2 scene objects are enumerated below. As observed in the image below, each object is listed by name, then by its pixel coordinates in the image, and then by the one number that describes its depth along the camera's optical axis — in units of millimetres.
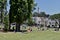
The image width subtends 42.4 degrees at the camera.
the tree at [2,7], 19312
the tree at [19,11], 16562
